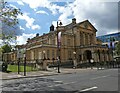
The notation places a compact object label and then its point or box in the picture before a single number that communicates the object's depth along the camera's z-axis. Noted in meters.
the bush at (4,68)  14.44
